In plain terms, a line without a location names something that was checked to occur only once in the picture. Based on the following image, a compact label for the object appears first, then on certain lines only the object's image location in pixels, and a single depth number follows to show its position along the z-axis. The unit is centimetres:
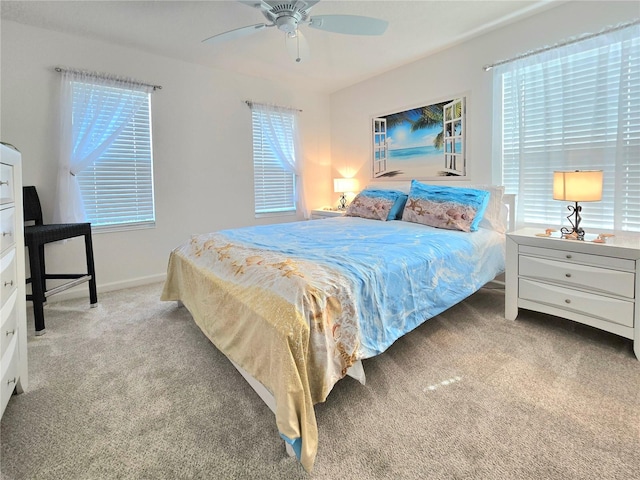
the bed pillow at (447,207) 271
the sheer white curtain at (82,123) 293
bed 125
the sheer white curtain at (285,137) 425
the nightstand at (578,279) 189
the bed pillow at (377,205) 331
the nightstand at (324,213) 421
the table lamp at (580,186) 207
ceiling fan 203
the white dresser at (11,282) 142
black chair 229
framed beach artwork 338
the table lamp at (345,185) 455
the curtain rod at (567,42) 229
